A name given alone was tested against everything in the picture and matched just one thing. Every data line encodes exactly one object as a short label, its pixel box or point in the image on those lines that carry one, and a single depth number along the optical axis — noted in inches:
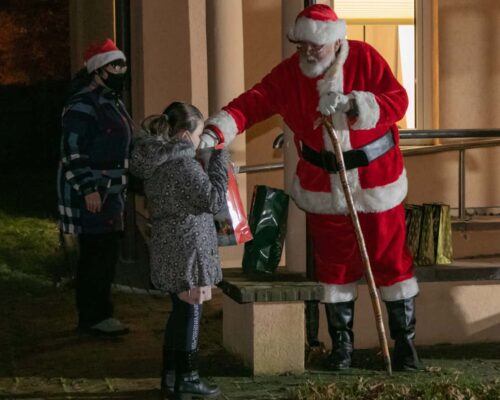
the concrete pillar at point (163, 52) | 579.3
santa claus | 324.9
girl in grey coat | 296.3
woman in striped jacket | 375.4
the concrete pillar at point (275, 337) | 334.5
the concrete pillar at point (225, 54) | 478.4
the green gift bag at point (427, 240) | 359.9
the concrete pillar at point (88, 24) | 797.0
